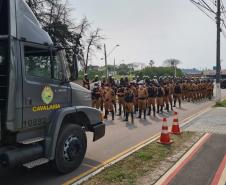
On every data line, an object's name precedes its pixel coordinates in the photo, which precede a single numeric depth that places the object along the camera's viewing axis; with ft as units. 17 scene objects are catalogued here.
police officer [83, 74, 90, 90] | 32.99
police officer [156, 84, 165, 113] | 34.93
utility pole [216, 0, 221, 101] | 46.28
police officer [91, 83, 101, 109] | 33.24
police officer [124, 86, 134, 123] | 28.52
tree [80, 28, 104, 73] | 96.47
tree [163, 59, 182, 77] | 228.78
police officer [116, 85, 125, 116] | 33.02
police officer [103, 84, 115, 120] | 30.78
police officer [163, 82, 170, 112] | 36.88
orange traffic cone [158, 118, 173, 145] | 18.15
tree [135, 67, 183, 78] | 179.66
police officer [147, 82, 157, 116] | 33.67
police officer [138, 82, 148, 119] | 31.24
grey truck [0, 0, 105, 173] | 11.14
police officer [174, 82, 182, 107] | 41.01
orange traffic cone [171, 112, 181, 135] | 20.85
